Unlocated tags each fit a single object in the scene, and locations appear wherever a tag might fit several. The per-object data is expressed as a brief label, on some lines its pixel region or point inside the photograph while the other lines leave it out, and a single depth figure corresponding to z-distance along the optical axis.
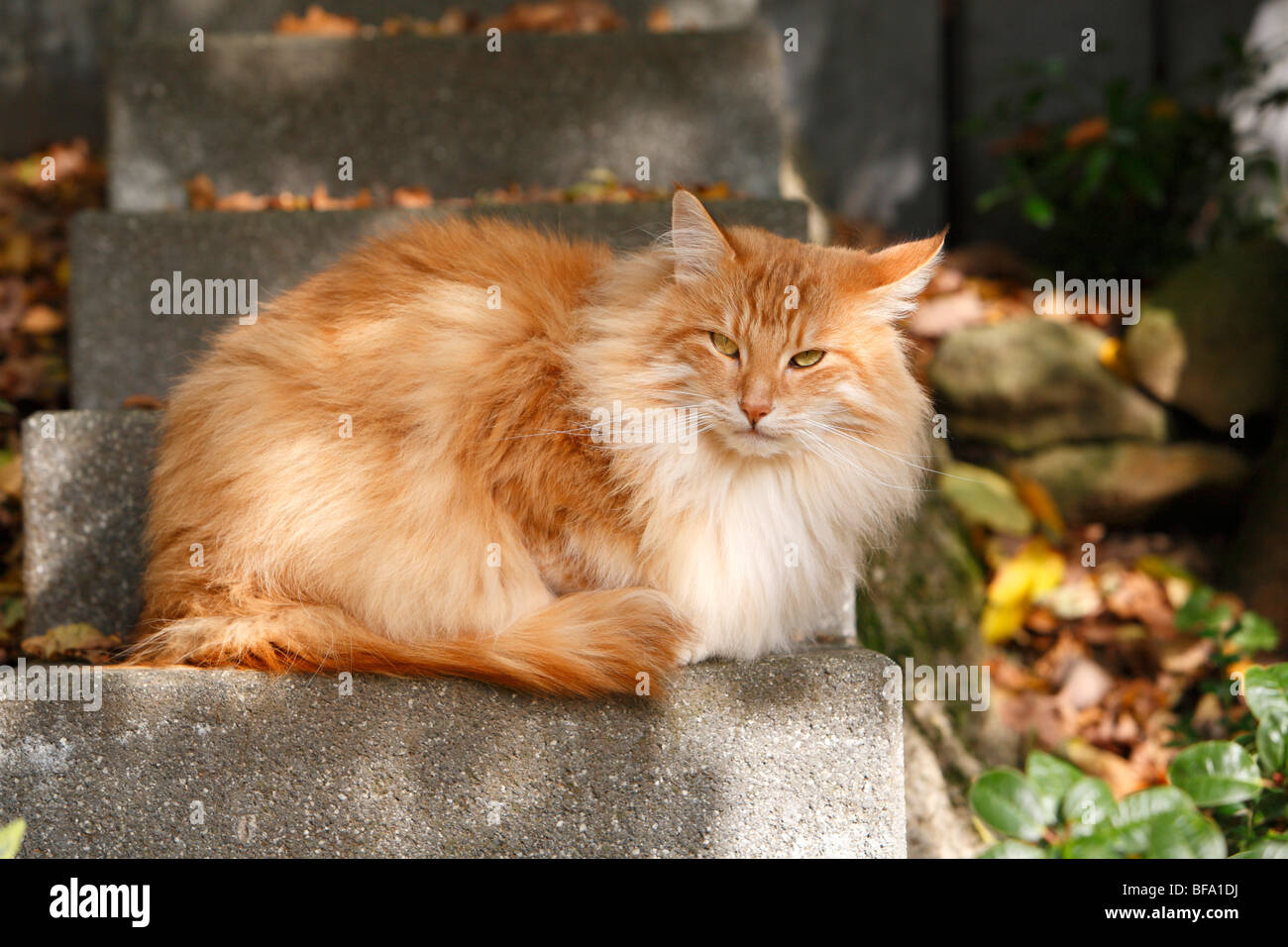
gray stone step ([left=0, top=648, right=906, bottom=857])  1.69
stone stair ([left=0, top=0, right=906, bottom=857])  1.70
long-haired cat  1.81
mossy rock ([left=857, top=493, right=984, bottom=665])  3.00
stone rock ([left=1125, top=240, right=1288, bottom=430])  3.65
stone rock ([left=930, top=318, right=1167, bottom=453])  3.73
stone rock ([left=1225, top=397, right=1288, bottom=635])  3.28
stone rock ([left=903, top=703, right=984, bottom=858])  2.78
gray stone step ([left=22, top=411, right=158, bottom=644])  2.26
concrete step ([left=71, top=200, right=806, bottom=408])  2.69
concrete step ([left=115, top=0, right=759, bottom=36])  3.38
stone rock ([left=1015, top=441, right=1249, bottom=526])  3.61
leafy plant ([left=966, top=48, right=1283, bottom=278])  3.89
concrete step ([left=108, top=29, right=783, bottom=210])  3.02
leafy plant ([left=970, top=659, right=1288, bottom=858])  1.32
